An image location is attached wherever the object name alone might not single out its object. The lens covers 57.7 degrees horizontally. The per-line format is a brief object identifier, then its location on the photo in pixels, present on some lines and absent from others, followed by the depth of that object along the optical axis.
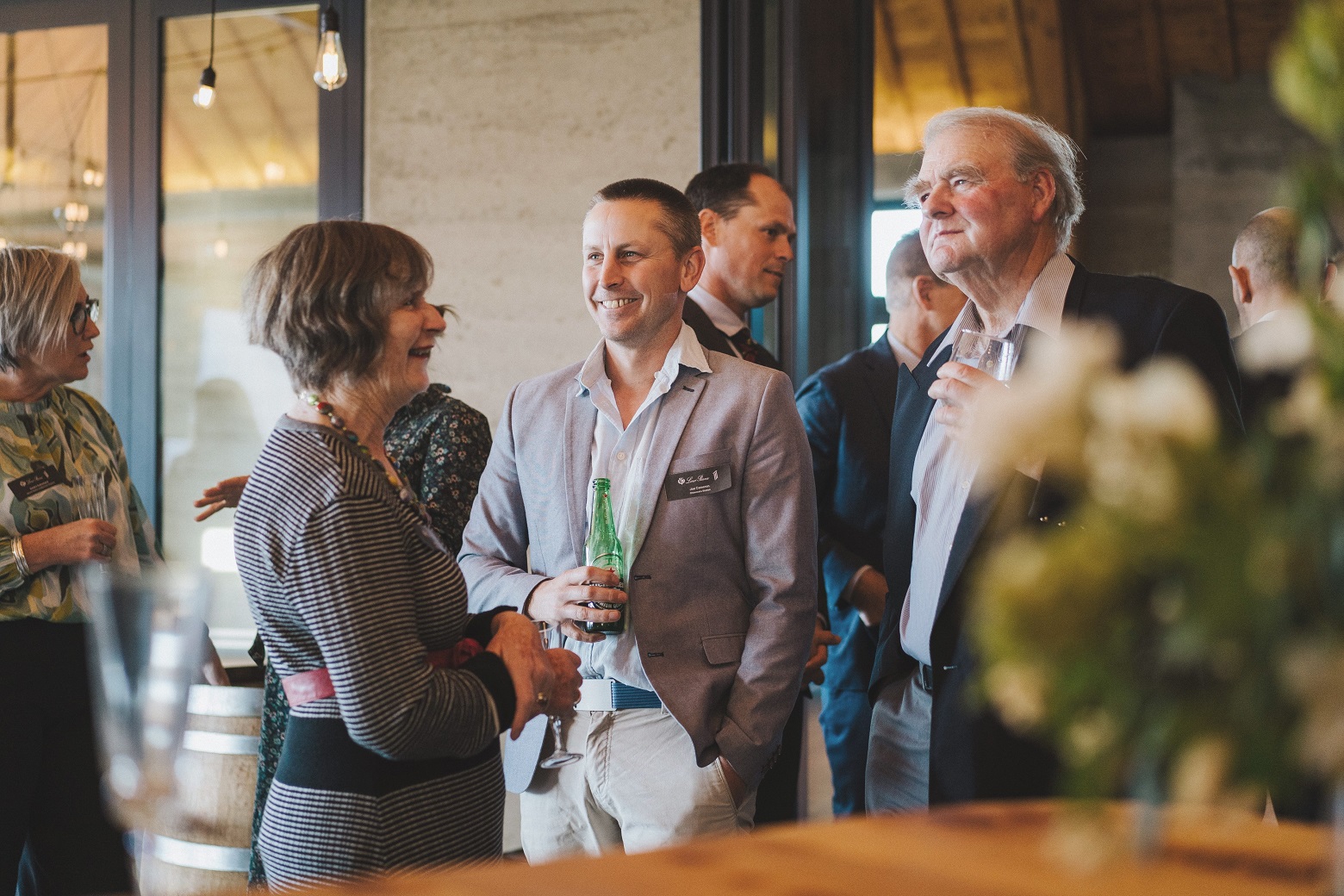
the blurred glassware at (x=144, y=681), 1.04
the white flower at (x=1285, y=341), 0.68
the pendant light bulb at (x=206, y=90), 4.05
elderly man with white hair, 1.90
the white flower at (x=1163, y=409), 0.60
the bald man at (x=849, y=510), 2.95
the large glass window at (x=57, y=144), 4.82
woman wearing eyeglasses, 2.49
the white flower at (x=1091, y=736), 0.64
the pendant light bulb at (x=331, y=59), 3.50
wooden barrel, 2.41
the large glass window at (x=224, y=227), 4.57
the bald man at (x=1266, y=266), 3.15
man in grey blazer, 2.06
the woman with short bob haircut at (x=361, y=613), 1.51
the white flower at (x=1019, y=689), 0.65
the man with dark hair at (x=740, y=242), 3.10
